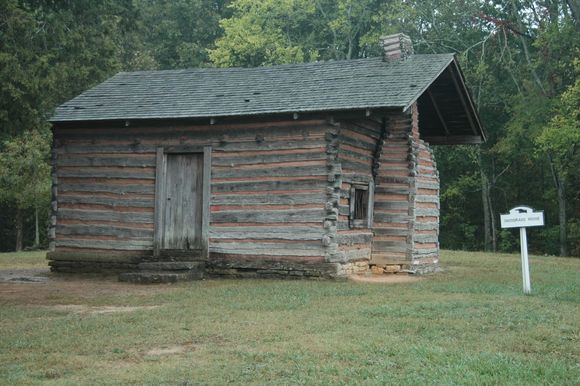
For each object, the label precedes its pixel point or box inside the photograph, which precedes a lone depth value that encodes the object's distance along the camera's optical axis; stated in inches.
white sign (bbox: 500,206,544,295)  550.3
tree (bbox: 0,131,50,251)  1261.1
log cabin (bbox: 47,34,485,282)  697.0
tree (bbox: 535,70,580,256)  1203.9
